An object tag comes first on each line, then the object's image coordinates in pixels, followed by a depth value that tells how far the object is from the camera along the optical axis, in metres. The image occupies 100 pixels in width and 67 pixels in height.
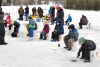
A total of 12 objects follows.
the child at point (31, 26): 12.14
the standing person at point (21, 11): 18.76
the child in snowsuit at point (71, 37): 9.84
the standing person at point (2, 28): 10.76
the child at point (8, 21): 14.68
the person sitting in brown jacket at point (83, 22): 16.22
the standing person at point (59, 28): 11.78
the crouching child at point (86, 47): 8.46
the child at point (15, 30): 12.84
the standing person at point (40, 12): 19.20
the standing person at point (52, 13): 17.42
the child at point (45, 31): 12.15
